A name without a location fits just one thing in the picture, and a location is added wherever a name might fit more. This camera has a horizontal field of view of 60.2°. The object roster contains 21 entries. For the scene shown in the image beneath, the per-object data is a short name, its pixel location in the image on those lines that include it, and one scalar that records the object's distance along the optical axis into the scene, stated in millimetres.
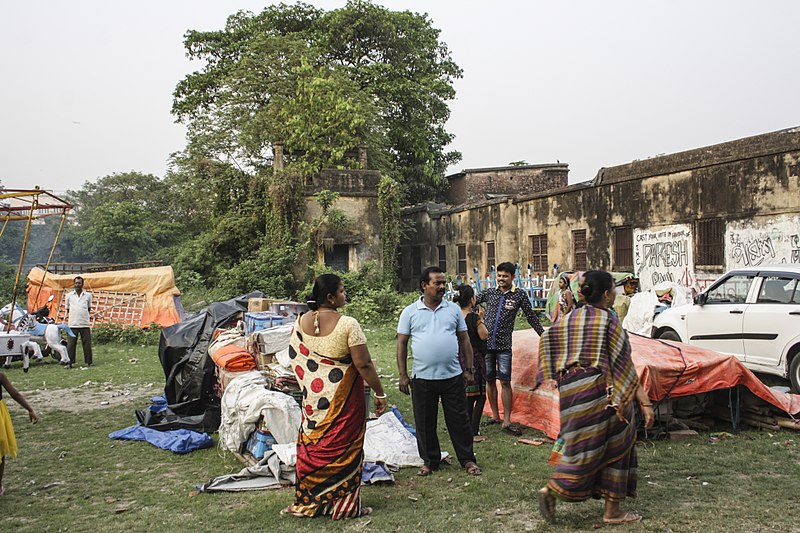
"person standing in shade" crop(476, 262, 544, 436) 7137
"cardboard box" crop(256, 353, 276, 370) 7496
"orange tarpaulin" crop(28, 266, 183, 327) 19516
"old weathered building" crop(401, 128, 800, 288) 13930
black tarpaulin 7957
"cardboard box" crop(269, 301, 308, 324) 9375
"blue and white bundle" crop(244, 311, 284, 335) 8258
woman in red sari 5027
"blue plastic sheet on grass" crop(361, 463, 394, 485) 5812
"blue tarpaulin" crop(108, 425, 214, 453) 7207
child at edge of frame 5574
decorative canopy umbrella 10875
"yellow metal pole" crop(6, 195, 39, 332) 11506
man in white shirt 13539
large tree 28188
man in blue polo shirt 5961
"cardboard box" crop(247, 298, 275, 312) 9536
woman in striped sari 4461
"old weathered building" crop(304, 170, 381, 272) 25094
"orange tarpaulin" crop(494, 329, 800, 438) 6676
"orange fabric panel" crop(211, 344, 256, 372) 7707
